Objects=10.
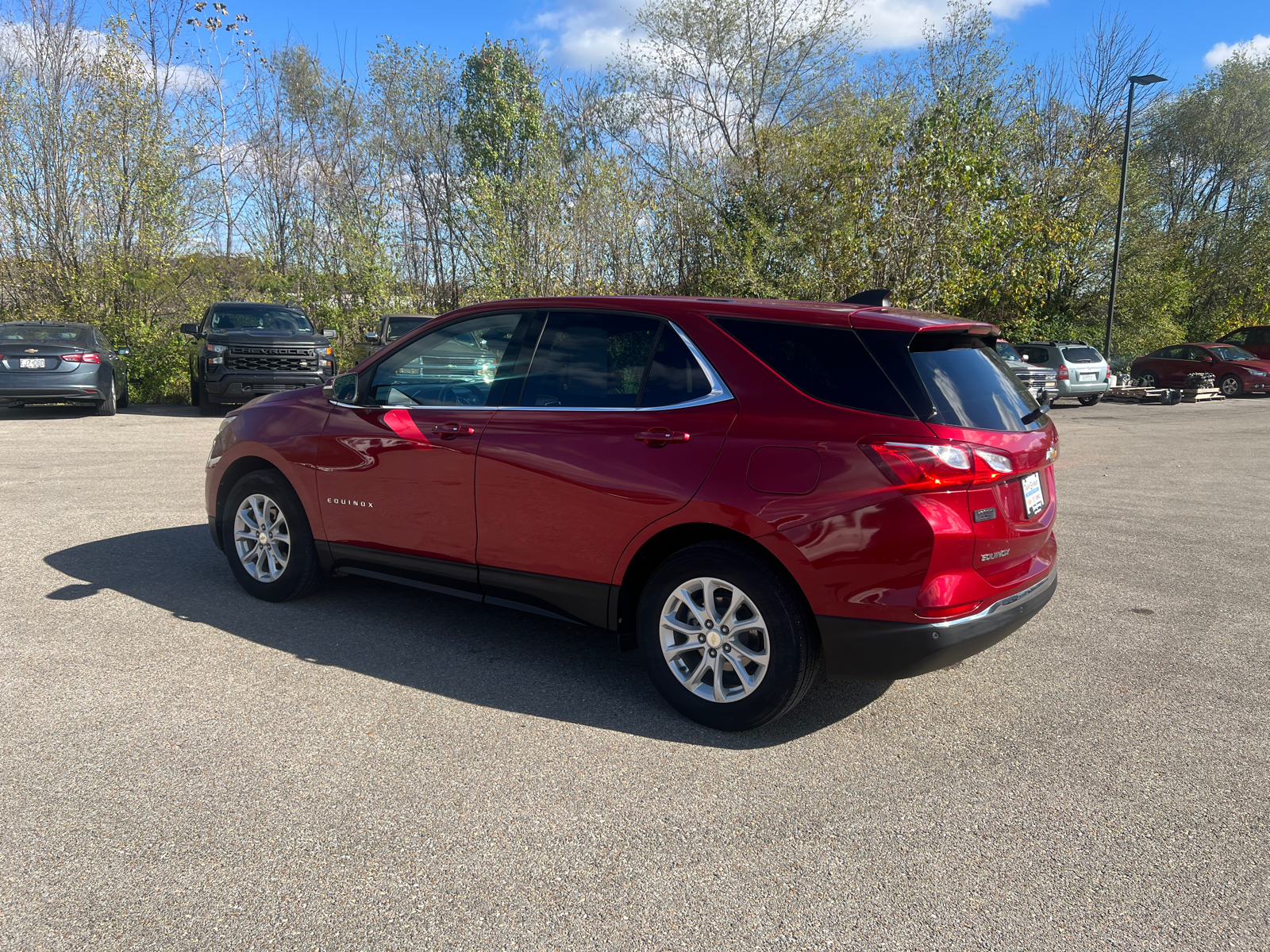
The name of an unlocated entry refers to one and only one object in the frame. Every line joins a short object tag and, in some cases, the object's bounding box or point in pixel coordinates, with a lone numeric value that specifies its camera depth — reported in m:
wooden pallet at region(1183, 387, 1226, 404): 24.89
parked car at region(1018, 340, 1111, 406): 22.28
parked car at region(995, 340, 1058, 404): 21.12
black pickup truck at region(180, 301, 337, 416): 16.23
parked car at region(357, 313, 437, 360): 19.31
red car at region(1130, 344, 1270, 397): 26.73
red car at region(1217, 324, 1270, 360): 28.42
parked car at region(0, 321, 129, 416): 14.86
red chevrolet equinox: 3.38
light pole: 24.08
